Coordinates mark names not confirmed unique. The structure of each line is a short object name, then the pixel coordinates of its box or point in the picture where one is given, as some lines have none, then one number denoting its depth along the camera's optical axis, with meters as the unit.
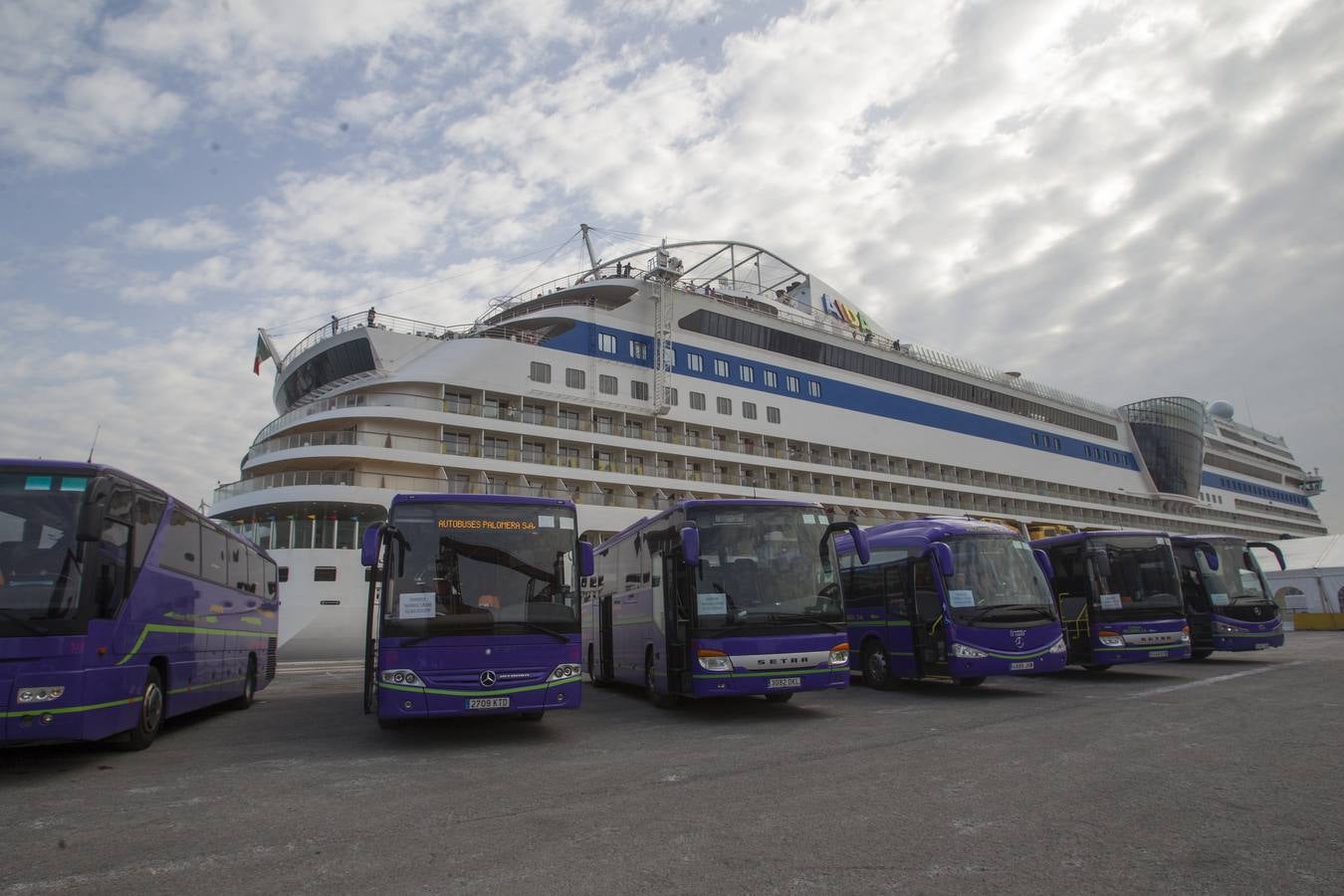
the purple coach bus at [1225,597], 15.82
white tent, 30.44
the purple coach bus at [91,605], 6.57
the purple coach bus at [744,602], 9.69
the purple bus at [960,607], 11.66
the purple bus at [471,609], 8.12
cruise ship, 25.45
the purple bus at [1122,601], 13.72
